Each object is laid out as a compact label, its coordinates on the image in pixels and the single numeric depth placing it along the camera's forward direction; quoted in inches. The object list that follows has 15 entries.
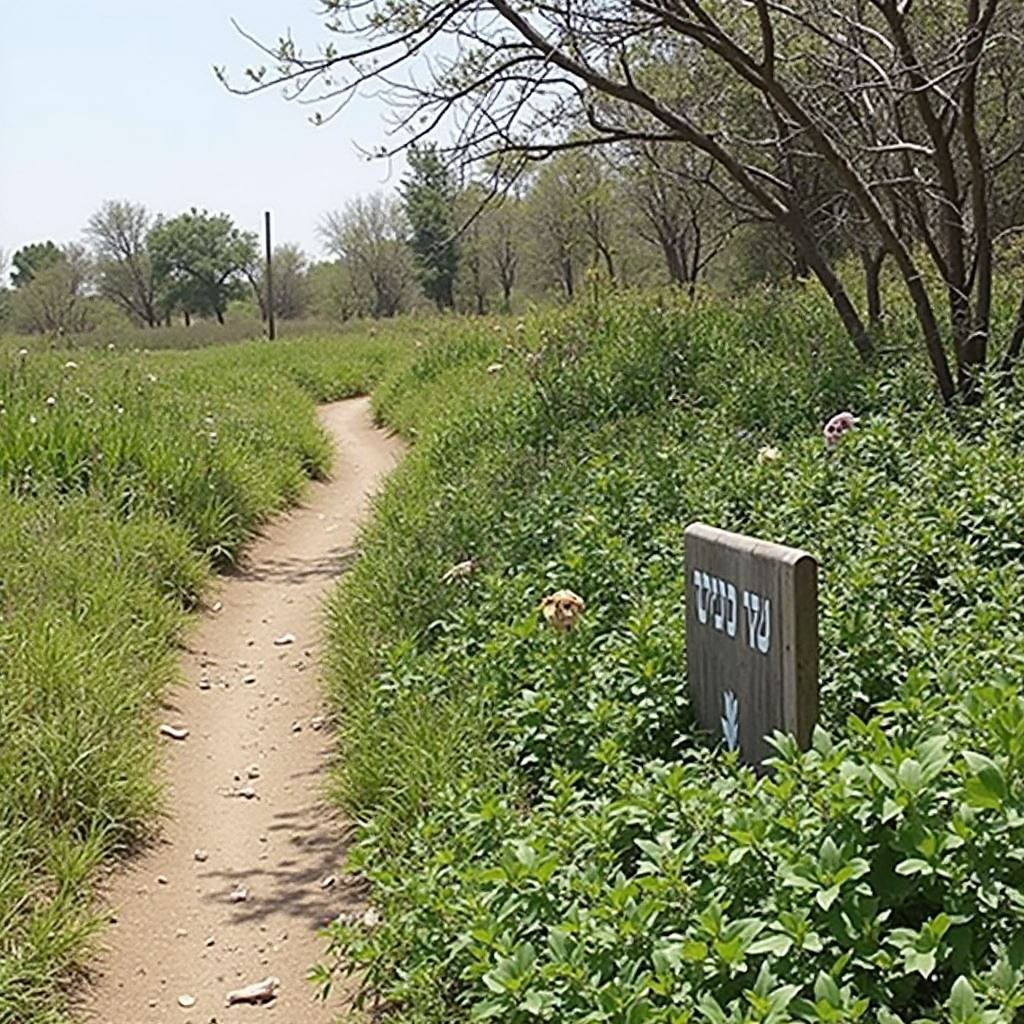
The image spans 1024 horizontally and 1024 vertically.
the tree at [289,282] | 2642.7
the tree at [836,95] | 249.3
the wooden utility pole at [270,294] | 1218.0
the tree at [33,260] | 2869.1
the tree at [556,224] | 1022.5
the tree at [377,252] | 2305.6
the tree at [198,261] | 2672.2
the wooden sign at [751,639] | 106.5
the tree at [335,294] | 2315.2
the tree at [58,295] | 2373.3
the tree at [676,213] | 505.4
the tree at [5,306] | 2396.5
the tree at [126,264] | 2741.1
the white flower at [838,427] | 207.0
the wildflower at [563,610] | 164.4
